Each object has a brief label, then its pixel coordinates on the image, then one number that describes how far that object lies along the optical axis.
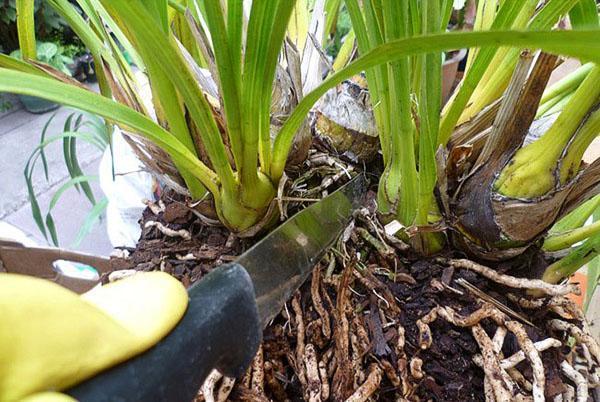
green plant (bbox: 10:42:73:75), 1.75
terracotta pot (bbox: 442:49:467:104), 1.08
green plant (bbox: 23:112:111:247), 0.72
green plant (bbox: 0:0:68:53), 1.95
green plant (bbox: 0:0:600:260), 0.26
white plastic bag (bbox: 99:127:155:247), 0.66
